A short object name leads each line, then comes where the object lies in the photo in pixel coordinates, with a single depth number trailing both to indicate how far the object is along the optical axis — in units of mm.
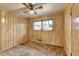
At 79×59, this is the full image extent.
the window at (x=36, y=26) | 1784
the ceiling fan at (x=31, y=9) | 1252
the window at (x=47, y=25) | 1735
